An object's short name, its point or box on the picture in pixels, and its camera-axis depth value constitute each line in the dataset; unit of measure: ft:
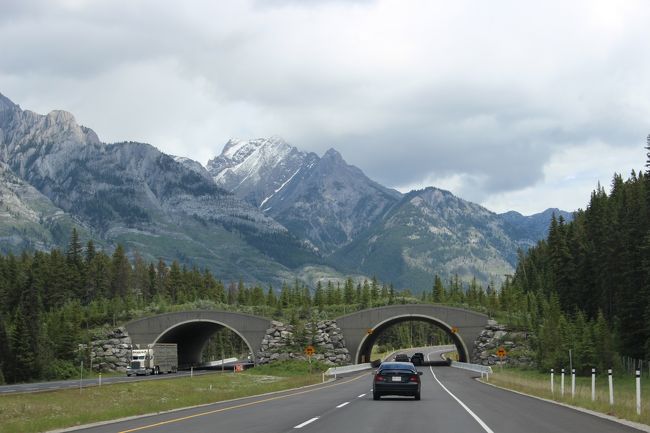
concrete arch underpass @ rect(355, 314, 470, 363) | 323.57
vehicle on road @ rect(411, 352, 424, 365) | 372.58
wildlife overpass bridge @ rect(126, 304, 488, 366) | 321.52
